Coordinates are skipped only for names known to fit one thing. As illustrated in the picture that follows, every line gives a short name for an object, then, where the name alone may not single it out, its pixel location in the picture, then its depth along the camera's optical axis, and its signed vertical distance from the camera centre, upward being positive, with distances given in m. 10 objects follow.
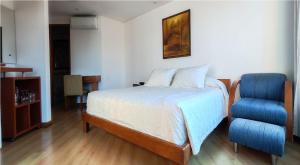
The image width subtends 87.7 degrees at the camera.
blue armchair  1.36 -0.38
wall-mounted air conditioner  4.02 +1.45
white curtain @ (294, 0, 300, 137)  1.77 +0.03
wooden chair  3.68 -0.17
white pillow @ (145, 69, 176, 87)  2.74 -0.01
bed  1.17 -0.37
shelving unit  1.97 -0.43
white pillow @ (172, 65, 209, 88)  2.35 -0.01
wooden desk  3.98 -0.05
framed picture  3.05 +0.87
